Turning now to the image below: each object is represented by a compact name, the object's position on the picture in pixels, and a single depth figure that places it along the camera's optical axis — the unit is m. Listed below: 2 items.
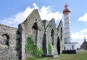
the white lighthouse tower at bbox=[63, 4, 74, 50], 52.95
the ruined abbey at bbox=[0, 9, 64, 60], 22.50
